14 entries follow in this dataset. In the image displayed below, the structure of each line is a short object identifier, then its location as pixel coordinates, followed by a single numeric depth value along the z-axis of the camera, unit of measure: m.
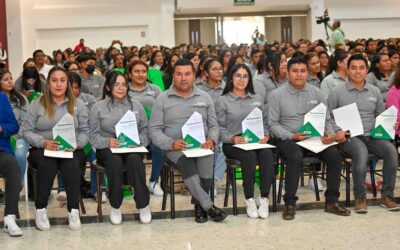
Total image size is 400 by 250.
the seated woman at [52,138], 4.88
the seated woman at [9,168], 4.76
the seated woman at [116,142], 4.98
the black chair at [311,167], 5.20
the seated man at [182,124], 4.98
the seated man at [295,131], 5.09
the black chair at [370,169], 5.33
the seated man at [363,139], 5.21
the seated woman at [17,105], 5.50
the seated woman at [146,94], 5.88
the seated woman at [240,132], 5.09
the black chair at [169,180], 5.11
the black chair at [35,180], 5.00
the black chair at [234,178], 5.14
